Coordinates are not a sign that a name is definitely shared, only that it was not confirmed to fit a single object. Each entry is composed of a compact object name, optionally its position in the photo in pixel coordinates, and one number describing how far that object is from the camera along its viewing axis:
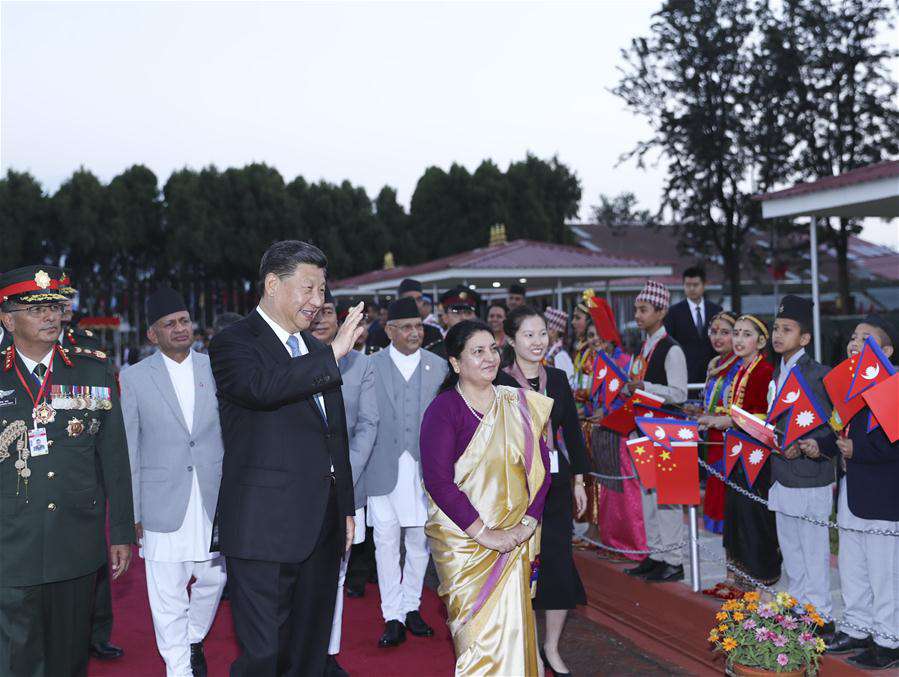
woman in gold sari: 3.89
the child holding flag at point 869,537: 4.33
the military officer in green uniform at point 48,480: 3.44
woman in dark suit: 4.73
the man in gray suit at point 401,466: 5.58
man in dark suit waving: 3.21
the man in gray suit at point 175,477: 4.64
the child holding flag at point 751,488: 5.37
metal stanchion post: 5.57
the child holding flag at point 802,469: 4.66
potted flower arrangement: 3.90
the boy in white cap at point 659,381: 6.05
